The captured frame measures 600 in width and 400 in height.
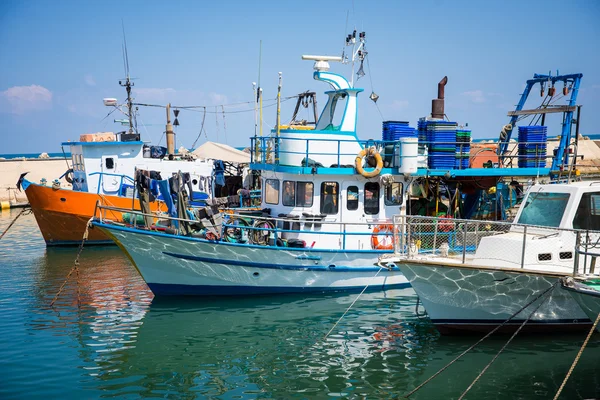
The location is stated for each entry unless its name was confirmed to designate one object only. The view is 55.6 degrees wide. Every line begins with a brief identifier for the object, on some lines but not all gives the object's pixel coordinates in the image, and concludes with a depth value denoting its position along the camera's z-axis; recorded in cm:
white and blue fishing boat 1327
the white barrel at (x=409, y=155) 1454
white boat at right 1030
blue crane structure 1559
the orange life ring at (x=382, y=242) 1453
